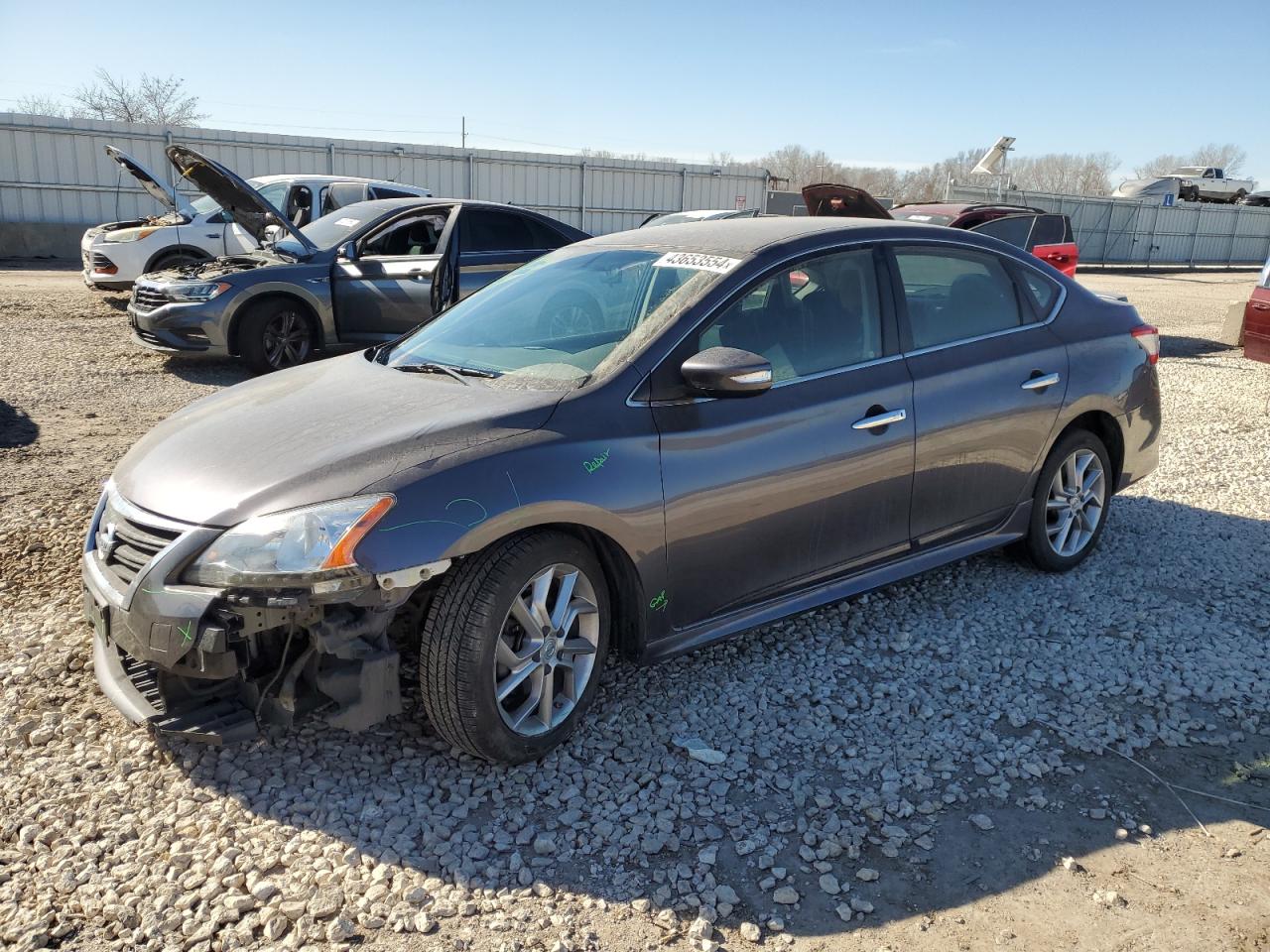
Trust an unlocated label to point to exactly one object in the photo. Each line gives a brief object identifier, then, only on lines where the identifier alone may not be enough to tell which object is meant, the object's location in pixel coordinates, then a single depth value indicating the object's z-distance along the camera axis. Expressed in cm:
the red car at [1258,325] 1136
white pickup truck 4288
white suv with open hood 1284
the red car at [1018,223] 1225
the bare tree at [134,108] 5181
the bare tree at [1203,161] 9826
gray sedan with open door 881
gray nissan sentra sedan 290
